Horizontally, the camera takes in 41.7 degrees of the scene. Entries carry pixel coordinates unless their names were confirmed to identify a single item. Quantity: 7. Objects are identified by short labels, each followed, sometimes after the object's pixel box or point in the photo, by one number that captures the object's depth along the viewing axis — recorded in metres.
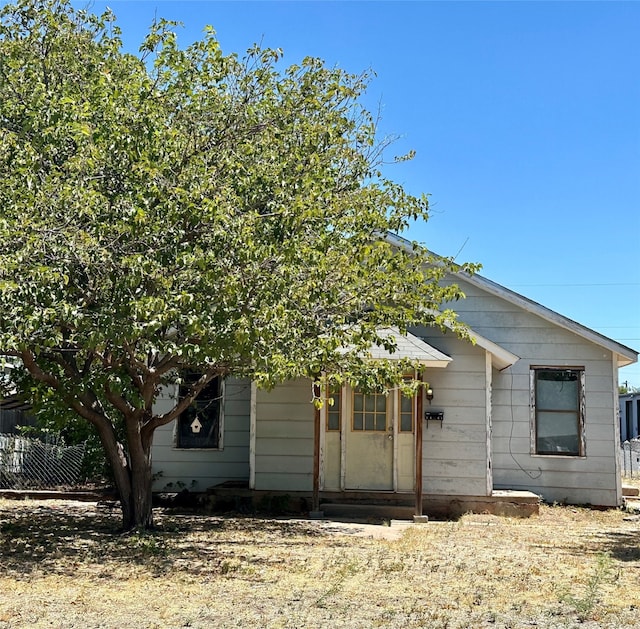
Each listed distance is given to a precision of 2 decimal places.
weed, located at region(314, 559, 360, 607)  7.50
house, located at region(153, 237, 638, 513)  14.49
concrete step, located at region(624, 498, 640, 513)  15.75
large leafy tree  8.43
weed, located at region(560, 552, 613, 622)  7.06
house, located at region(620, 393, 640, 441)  36.69
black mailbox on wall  14.67
